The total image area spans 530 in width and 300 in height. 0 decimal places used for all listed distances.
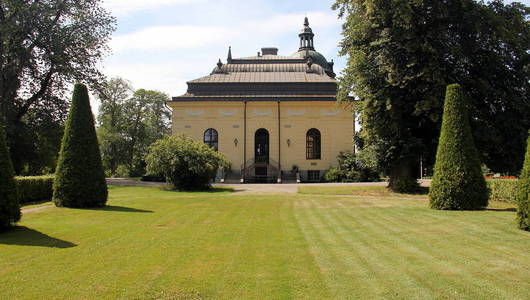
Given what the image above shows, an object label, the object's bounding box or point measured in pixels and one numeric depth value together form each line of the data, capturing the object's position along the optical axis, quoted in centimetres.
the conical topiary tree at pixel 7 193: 943
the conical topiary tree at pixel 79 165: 1384
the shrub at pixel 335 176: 3500
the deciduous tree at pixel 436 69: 1931
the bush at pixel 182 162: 2448
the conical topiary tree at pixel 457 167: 1342
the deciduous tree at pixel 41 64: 2709
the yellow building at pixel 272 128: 3806
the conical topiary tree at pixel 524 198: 939
